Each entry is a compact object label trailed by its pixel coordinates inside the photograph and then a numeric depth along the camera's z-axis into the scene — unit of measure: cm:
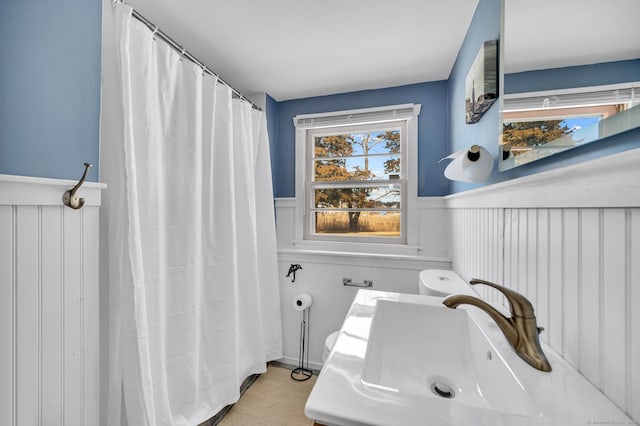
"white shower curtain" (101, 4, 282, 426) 105
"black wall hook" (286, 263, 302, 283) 219
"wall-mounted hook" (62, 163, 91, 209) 90
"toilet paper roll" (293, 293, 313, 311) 205
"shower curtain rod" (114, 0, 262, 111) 107
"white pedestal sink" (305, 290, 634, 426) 43
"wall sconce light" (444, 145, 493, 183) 108
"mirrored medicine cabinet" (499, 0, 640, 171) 49
